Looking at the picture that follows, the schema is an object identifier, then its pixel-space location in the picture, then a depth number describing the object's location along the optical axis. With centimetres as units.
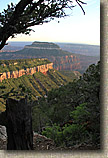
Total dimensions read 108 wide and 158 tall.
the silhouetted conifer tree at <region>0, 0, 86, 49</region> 195
